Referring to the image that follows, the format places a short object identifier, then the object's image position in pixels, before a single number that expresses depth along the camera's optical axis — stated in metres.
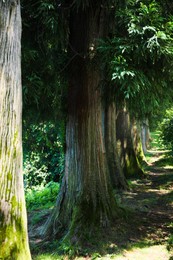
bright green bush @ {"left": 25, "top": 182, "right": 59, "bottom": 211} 9.15
